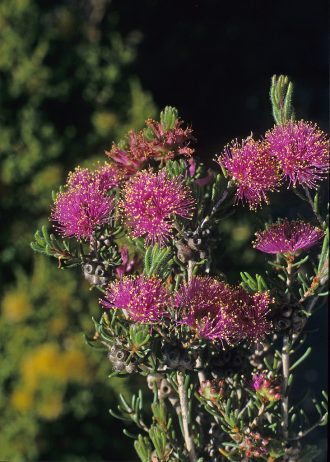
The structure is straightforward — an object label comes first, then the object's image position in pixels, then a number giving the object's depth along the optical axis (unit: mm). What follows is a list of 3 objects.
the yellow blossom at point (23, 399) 751
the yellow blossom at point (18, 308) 755
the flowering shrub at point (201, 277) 311
